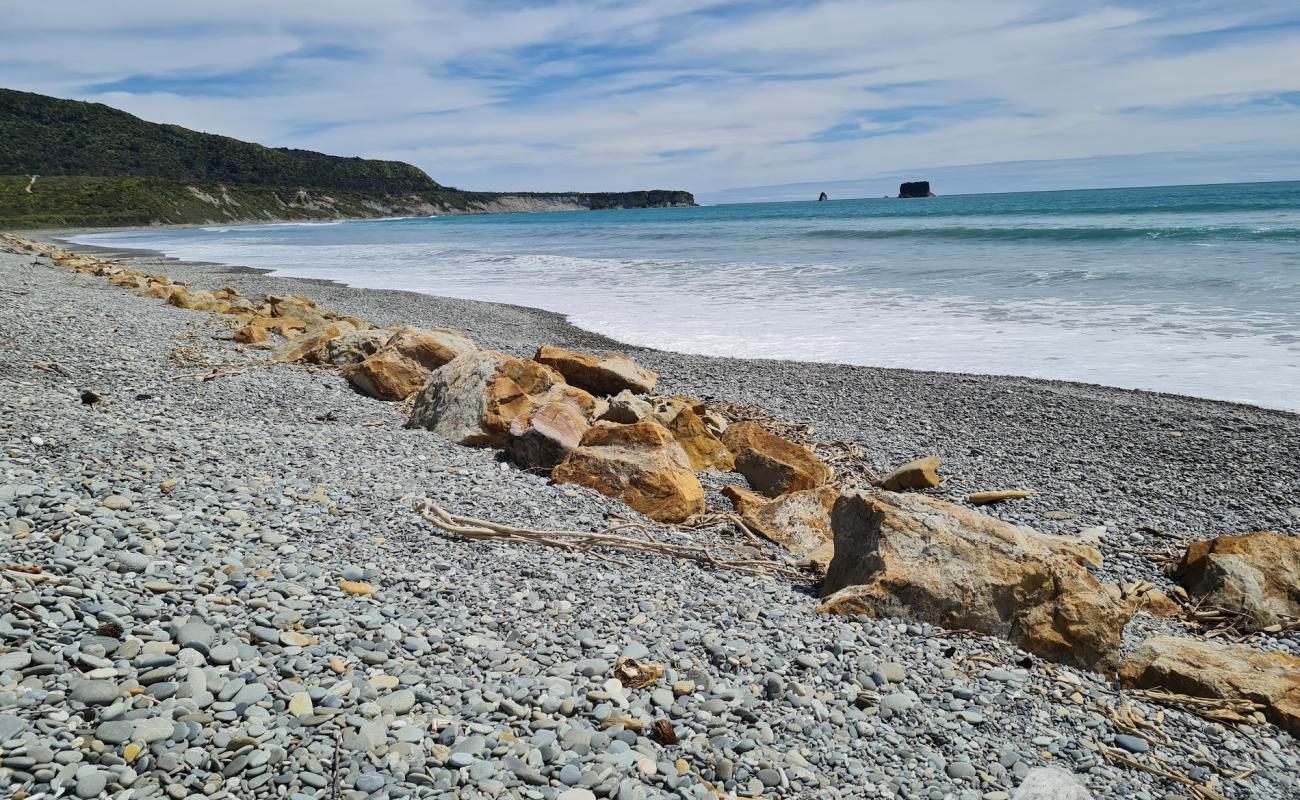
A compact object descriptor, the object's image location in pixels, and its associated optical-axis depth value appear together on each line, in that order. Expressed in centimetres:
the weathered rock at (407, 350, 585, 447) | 599
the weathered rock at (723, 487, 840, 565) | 485
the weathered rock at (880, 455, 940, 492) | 588
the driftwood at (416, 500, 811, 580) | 420
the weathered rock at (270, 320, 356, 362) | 863
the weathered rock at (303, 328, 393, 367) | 839
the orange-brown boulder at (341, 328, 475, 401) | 742
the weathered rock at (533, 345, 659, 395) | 778
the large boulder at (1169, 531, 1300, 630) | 413
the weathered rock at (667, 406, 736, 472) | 625
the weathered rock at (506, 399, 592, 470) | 555
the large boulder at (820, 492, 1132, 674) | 351
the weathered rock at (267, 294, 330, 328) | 1109
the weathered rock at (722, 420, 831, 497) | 573
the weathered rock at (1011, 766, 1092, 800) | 252
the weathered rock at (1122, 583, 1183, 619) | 425
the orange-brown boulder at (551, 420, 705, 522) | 500
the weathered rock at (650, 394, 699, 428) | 657
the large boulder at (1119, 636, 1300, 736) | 320
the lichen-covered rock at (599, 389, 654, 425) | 610
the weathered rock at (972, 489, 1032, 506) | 573
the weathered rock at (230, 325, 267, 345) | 923
